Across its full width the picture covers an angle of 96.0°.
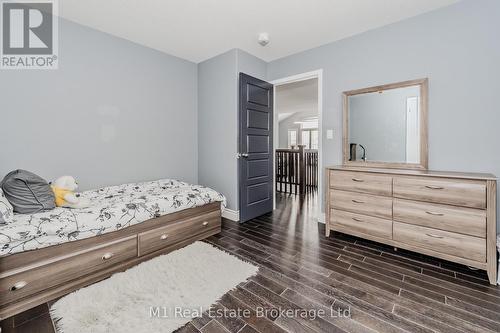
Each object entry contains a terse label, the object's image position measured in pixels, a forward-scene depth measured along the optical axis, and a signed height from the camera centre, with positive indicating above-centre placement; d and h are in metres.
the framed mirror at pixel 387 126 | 2.52 +0.46
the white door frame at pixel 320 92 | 3.26 +1.04
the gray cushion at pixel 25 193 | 1.82 -0.23
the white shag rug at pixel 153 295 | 1.42 -0.98
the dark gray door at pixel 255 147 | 3.32 +0.26
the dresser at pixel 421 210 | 1.86 -0.46
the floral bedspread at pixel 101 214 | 1.56 -0.43
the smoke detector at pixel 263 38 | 2.86 +1.62
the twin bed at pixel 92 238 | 1.53 -0.64
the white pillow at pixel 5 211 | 1.59 -0.34
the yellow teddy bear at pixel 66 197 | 2.02 -0.29
